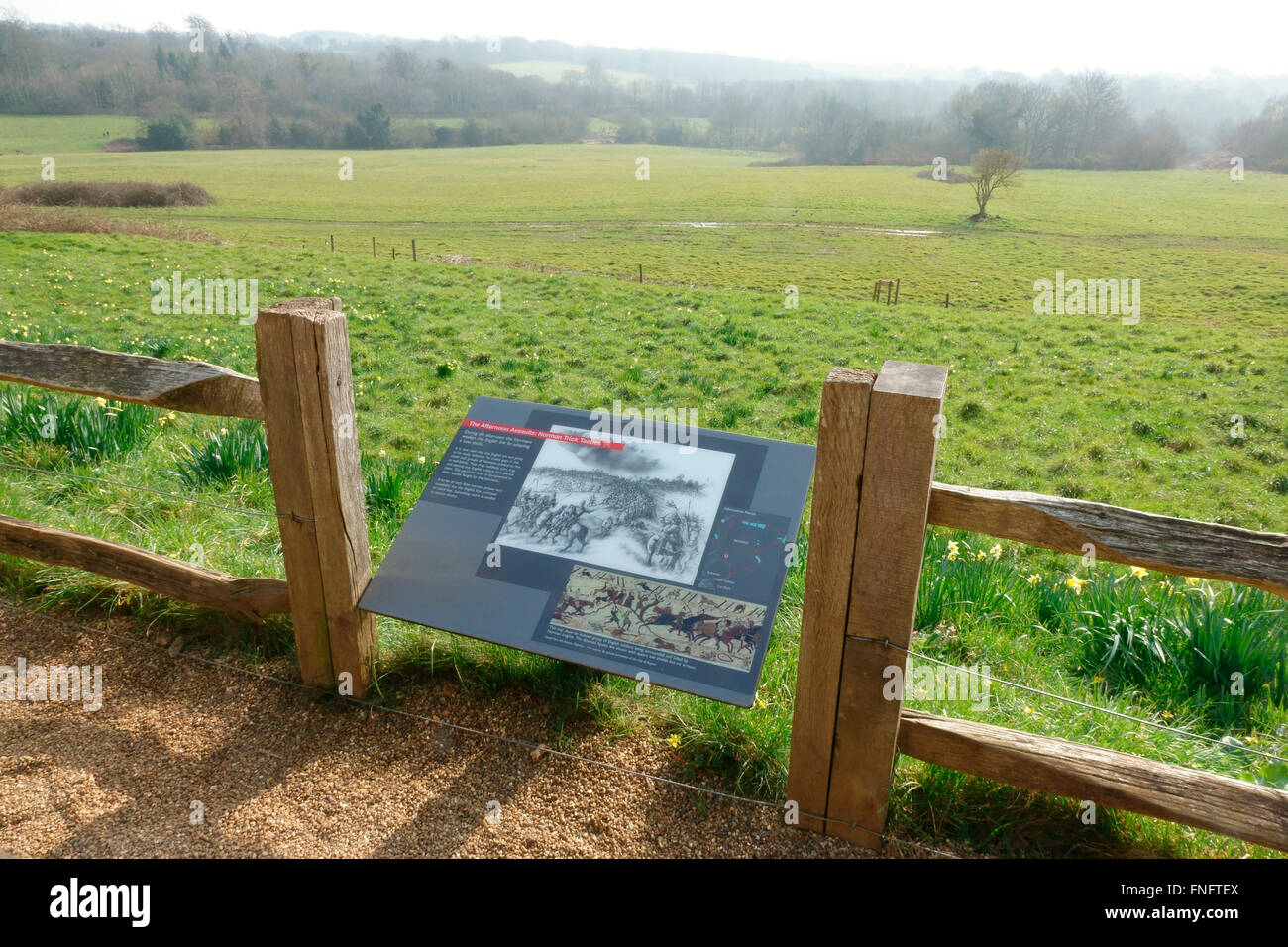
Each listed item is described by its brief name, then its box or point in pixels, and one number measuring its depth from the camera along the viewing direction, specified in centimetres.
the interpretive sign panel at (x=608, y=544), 276
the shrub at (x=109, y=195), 4750
